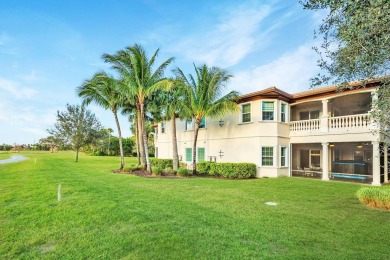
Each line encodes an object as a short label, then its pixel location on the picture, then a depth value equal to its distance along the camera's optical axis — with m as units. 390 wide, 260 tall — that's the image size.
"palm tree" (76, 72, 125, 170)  21.72
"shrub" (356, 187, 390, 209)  8.41
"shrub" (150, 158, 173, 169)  24.33
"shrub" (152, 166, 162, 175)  18.46
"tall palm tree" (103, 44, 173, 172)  17.88
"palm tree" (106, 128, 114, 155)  59.81
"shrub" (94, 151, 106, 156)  59.28
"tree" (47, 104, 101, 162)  36.84
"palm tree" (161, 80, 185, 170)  18.44
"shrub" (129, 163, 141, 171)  21.13
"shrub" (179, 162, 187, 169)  24.72
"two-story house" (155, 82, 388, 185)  16.64
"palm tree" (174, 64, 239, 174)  17.94
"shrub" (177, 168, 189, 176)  17.84
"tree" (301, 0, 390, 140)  5.29
